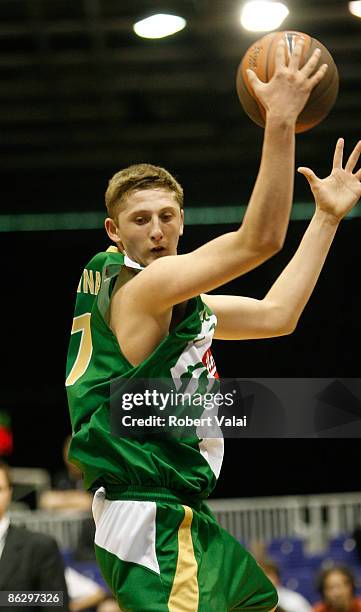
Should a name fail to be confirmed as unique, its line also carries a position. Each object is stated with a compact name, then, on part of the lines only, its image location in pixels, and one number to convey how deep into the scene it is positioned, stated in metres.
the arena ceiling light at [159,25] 19.14
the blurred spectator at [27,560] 9.65
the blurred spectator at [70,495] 18.17
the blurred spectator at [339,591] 13.87
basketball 6.13
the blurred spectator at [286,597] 14.02
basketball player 5.87
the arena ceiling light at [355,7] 18.73
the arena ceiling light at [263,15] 17.95
